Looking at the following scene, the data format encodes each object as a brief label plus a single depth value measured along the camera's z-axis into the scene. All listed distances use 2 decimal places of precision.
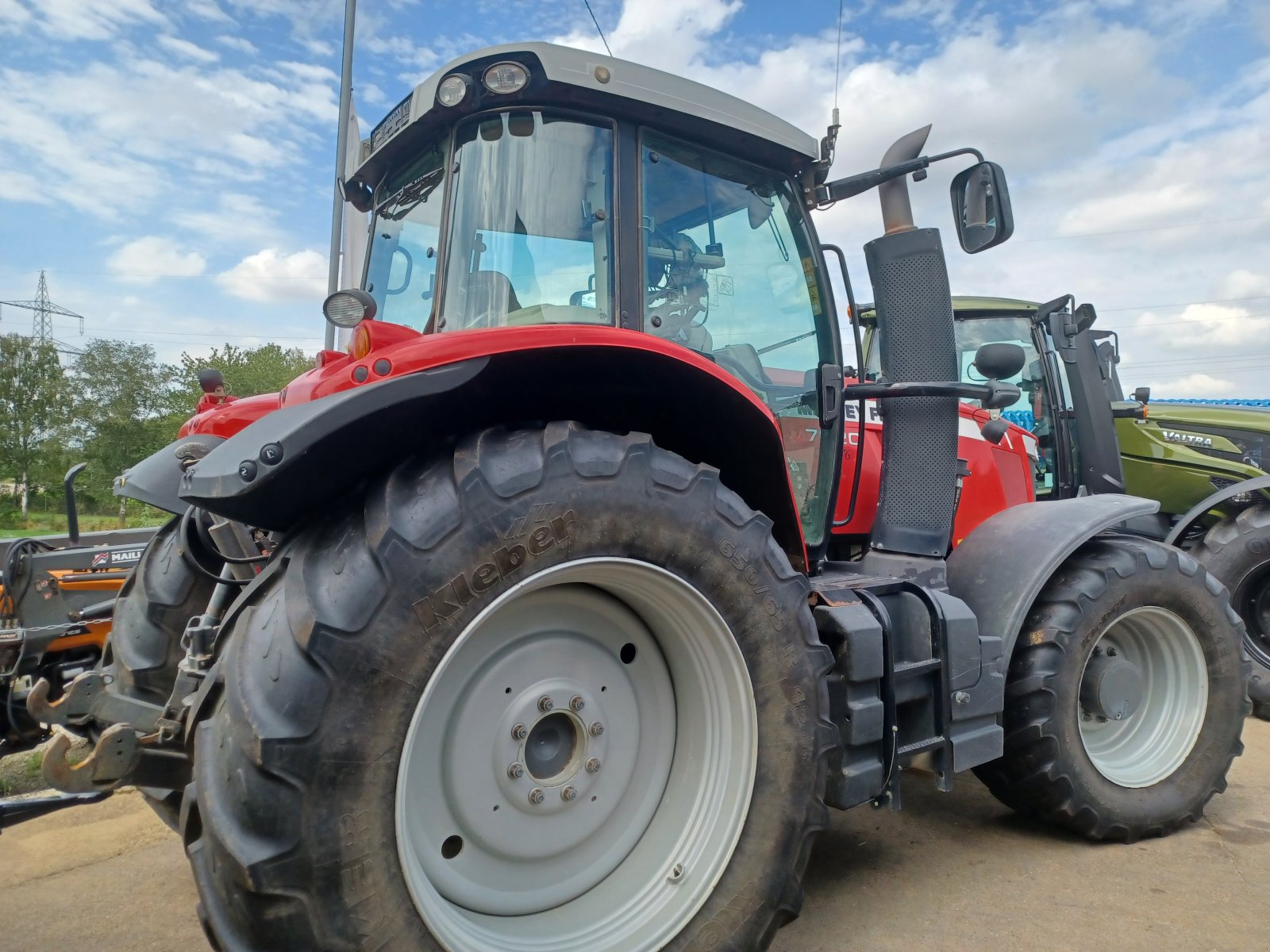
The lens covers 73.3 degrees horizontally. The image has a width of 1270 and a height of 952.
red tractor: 1.58
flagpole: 6.68
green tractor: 5.32
